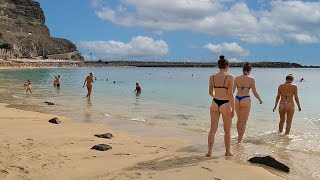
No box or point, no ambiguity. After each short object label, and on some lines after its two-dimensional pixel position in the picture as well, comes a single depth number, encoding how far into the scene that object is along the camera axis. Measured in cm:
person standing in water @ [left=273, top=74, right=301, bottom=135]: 1088
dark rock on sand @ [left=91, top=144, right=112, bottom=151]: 738
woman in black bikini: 708
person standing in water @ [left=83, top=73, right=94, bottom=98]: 2399
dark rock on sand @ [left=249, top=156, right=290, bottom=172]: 660
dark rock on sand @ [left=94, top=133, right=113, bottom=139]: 896
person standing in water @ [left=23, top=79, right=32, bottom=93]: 2623
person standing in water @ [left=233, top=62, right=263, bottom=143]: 901
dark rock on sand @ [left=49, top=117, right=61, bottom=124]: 1090
